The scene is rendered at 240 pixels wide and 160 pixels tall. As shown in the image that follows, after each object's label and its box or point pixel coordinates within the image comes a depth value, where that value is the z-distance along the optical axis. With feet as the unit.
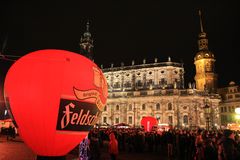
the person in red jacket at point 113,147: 30.73
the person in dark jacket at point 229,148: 19.61
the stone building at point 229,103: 212.43
